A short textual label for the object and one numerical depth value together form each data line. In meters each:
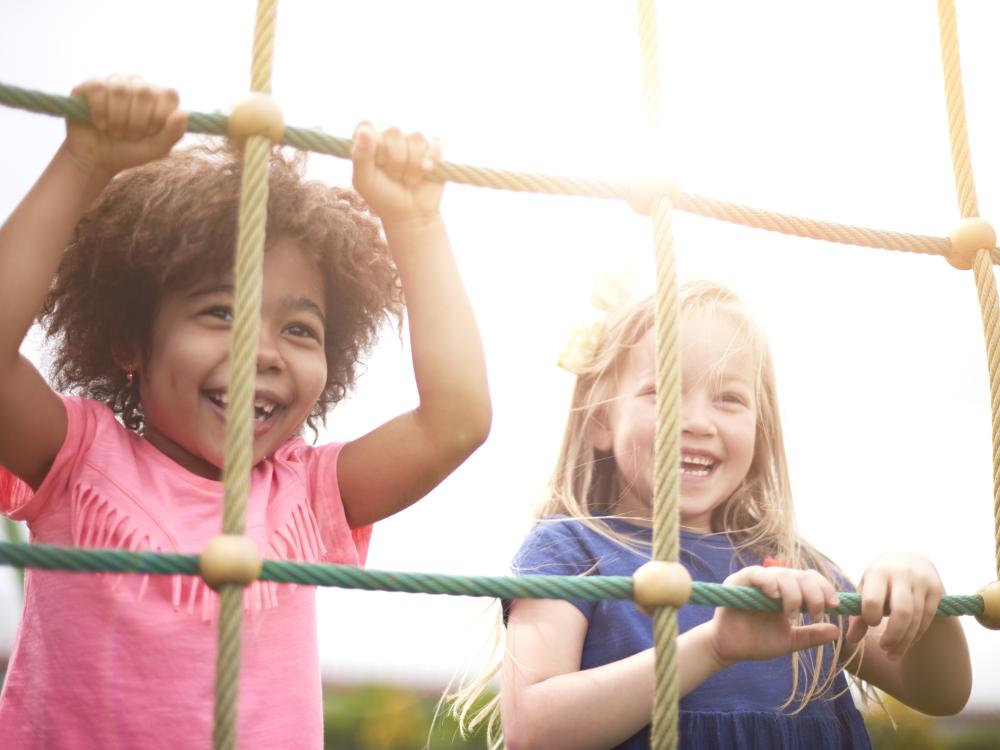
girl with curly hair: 0.97
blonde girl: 1.00
